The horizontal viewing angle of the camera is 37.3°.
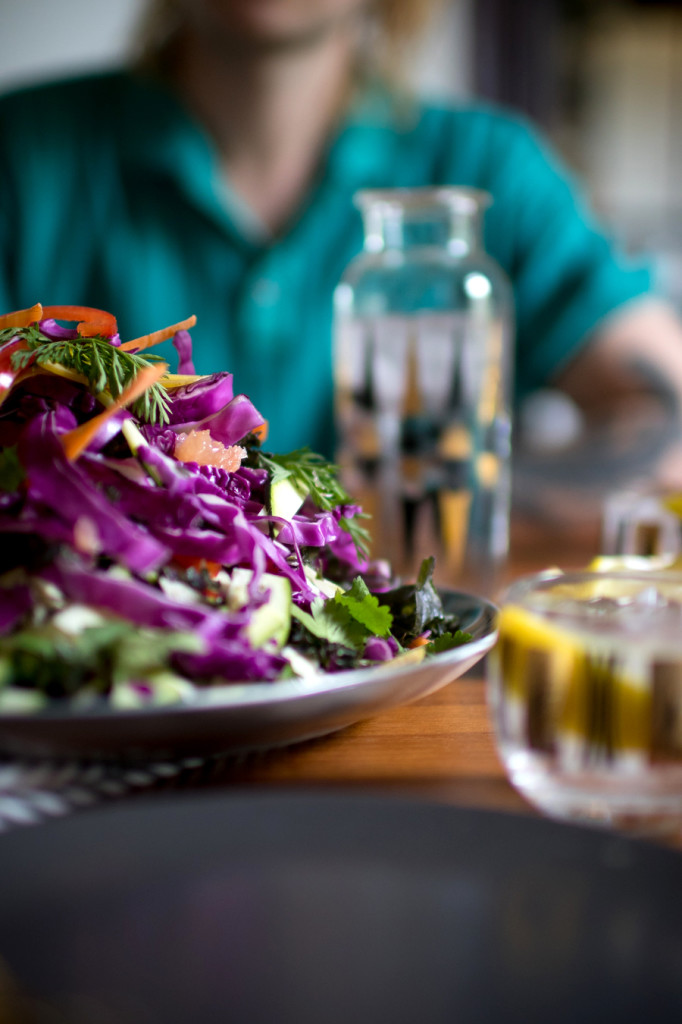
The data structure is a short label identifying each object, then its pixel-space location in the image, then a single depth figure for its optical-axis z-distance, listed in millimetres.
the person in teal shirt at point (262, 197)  2154
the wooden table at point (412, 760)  508
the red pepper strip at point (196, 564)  565
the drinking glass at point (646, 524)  878
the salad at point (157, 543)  473
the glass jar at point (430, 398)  1182
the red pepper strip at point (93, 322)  655
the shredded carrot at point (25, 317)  640
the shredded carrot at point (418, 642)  625
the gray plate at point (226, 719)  434
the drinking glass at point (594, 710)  427
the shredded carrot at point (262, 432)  687
